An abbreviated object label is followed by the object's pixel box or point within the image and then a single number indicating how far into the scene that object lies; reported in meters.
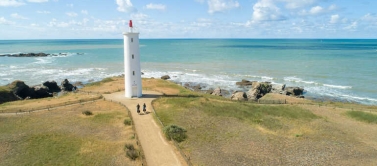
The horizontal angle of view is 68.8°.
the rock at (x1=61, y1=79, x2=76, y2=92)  55.34
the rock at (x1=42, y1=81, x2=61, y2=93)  53.80
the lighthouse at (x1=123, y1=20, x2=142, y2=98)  34.16
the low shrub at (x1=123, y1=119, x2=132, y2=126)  26.47
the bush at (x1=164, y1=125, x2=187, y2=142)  23.49
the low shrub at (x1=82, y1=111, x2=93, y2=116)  29.33
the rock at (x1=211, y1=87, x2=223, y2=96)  50.74
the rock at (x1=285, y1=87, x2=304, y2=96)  51.81
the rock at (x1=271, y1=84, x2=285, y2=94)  52.81
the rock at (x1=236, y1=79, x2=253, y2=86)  62.35
